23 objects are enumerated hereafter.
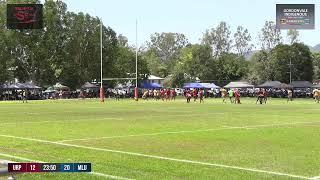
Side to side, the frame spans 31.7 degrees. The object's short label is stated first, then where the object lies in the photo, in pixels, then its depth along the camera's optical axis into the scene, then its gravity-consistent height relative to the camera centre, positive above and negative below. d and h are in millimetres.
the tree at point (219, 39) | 143375 +13994
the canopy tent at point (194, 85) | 102000 +1601
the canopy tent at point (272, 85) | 97794 +1490
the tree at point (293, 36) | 130875 +13395
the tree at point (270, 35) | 129625 +13459
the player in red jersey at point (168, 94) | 72750 -12
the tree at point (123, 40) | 143138 +14228
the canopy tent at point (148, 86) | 107931 +1559
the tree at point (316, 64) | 135250 +7188
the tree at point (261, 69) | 112625 +4948
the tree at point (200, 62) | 120688 +6914
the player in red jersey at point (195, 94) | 67681 -26
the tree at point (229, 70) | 123688 +5236
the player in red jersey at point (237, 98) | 59806 -475
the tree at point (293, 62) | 114250 +6566
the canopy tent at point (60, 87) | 99344 +1309
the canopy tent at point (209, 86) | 103475 +1450
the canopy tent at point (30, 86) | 89819 +1383
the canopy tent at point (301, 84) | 104438 +1746
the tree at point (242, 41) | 150125 +14062
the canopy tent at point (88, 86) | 101562 +1518
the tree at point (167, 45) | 186000 +16533
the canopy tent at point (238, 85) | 104375 +1608
